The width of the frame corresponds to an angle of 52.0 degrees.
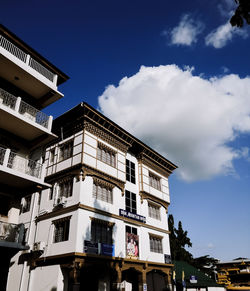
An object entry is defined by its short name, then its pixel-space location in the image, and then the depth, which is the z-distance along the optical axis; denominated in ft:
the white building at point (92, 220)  62.28
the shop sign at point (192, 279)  95.47
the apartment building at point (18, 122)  53.26
